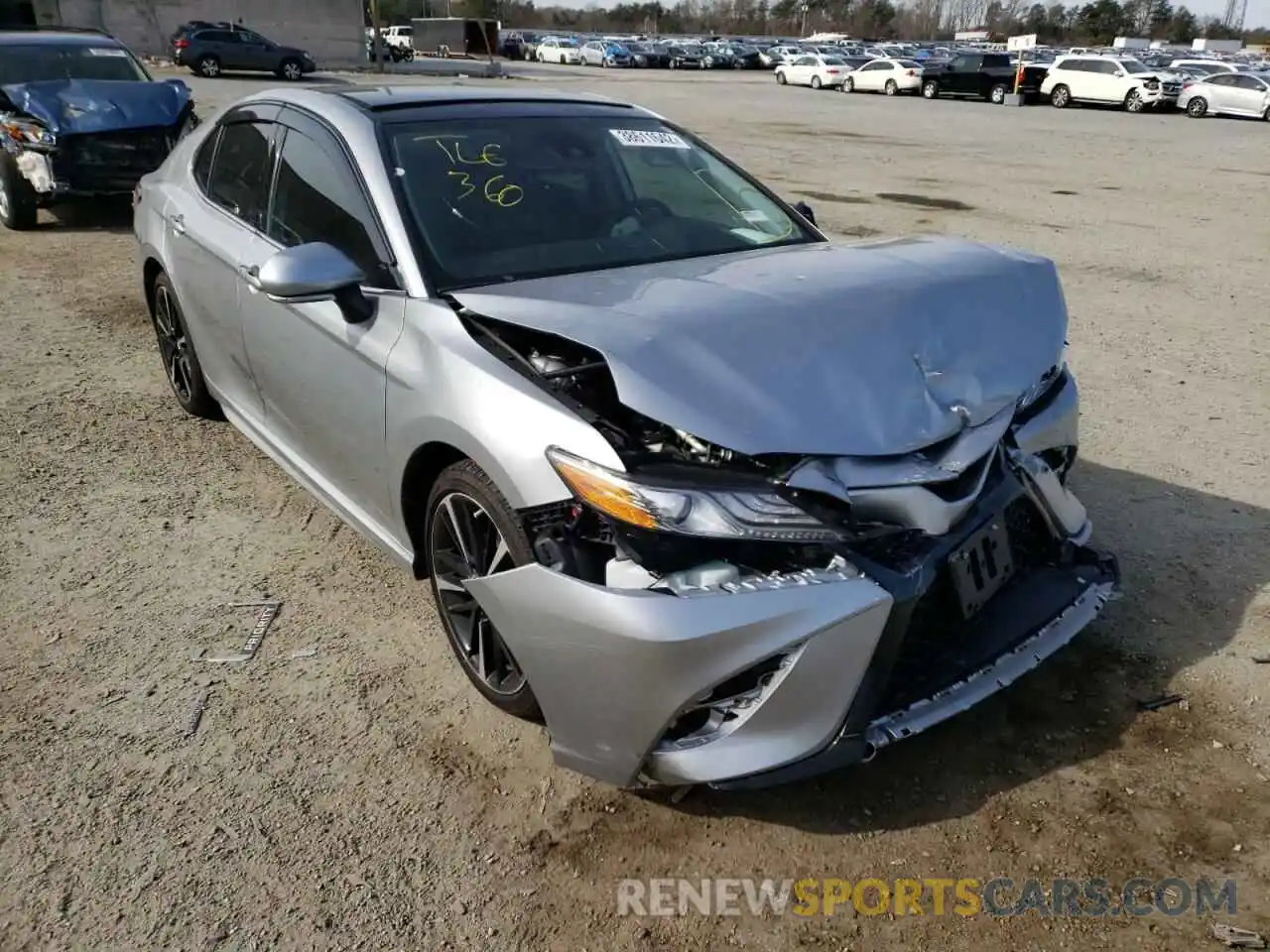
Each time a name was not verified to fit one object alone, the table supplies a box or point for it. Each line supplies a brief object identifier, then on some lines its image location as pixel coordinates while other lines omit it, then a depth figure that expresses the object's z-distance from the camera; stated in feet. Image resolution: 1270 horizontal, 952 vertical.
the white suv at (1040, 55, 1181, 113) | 98.07
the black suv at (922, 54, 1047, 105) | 108.99
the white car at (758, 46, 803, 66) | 184.65
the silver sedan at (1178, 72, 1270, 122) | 89.23
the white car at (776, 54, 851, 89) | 131.85
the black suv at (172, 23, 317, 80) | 111.04
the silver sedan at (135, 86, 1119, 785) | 7.30
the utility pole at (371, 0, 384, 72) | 129.53
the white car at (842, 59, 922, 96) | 120.47
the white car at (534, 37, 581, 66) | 185.04
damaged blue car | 29.25
